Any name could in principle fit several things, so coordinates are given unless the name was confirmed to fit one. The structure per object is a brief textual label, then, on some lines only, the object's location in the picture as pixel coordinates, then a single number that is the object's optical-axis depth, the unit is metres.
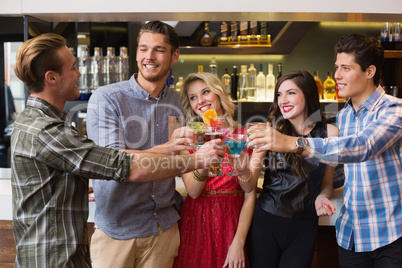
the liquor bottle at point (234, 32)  4.56
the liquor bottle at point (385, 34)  4.51
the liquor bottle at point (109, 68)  3.37
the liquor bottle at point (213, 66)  4.64
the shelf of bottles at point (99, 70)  3.31
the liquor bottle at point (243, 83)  4.63
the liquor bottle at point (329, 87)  4.62
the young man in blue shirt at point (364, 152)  1.77
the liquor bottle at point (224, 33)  4.60
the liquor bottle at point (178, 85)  4.66
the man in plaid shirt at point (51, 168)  1.49
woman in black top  2.05
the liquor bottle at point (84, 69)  3.29
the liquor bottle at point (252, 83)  4.62
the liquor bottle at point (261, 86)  4.63
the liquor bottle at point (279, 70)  4.50
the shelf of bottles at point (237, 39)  4.48
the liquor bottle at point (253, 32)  4.55
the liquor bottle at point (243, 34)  4.54
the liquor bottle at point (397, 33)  4.46
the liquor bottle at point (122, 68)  3.38
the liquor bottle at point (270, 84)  4.64
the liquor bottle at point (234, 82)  4.65
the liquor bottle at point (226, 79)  4.59
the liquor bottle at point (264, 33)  4.53
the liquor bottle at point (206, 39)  4.63
